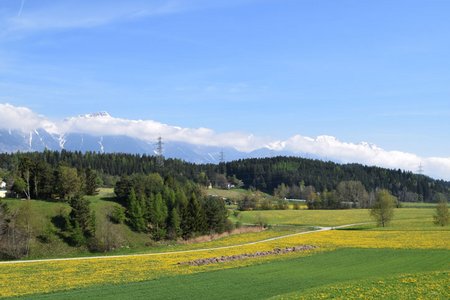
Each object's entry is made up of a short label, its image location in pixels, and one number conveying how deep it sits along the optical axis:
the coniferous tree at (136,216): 95.56
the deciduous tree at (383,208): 109.25
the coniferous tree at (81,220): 83.88
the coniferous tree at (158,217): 95.75
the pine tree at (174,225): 98.28
